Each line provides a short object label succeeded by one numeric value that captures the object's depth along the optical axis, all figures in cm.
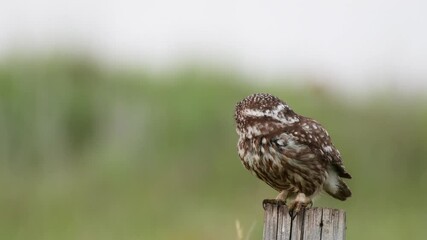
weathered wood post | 1388
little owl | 1644
